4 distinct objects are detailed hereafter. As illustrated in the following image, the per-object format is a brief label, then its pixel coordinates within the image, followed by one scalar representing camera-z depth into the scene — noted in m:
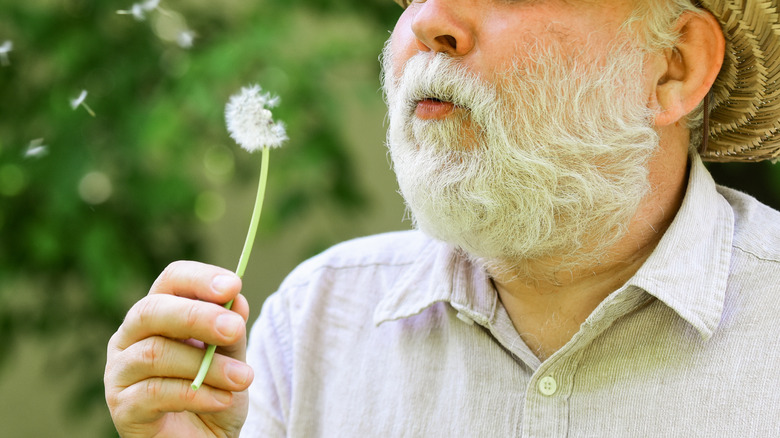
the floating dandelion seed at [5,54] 2.31
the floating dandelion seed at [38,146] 2.24
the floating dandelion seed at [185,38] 2.35
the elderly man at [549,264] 1.17
